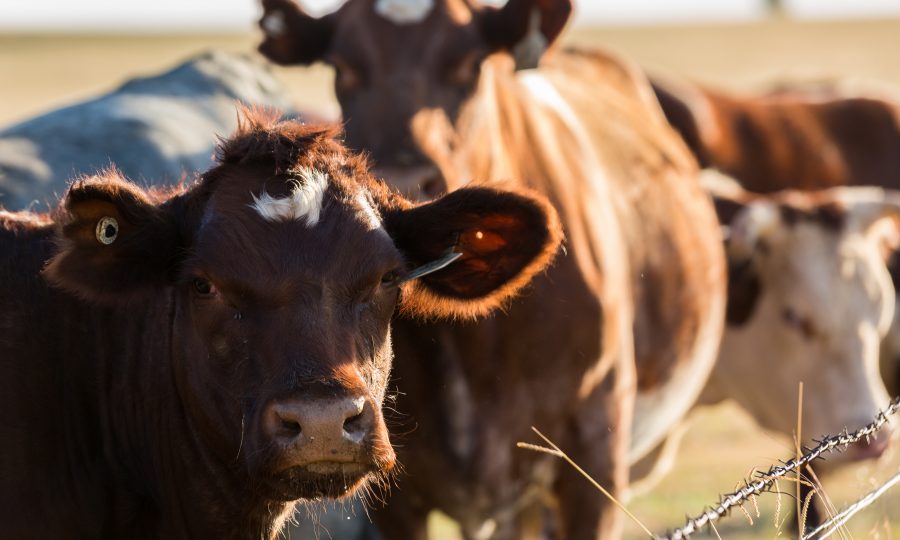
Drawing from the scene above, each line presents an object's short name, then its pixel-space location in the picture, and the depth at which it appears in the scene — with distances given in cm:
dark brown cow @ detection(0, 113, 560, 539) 758
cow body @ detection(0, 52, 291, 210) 1330
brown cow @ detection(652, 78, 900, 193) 2137
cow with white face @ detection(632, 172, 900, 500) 1549
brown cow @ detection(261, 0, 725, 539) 1127
